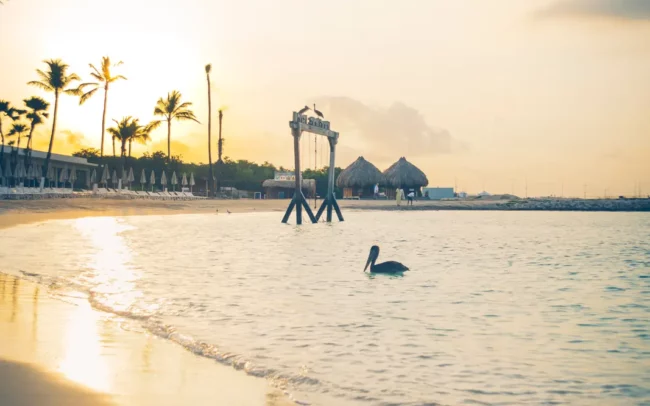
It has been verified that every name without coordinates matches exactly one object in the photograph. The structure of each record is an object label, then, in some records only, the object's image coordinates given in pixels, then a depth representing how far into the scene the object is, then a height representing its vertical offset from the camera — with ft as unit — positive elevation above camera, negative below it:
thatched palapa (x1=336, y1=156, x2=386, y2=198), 276.21 +8.18
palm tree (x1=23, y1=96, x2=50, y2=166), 204.33 +23.65
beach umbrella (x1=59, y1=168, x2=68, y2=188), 177.47 +4.20
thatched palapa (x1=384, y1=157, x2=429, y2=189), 273.75 +9.81
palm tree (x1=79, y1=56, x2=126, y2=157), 204.85 +32.91
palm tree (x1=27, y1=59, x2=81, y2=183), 189.88 +29.85
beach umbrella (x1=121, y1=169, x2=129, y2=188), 204.44 +4.68
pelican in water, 48.01 -4.37
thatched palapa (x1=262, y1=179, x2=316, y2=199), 281.95 +3.73
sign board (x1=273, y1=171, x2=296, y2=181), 286.05 +8.82
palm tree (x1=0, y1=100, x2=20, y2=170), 215.72 +24.56
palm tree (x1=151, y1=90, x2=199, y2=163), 244.22 +29.08
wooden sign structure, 104.37 +7.82
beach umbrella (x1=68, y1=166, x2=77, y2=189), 185.46 +4.11
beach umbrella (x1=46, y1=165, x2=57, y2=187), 190.70 +5.01
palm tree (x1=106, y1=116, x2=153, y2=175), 231.71 +20.37
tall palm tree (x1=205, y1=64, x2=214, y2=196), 251.39 +29.04
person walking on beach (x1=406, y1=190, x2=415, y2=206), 229.08 +0.47
